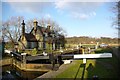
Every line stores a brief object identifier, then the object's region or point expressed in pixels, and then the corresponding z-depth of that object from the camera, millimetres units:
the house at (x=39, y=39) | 21729
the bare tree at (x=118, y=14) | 10364
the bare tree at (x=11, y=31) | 21742
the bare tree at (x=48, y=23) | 25784
